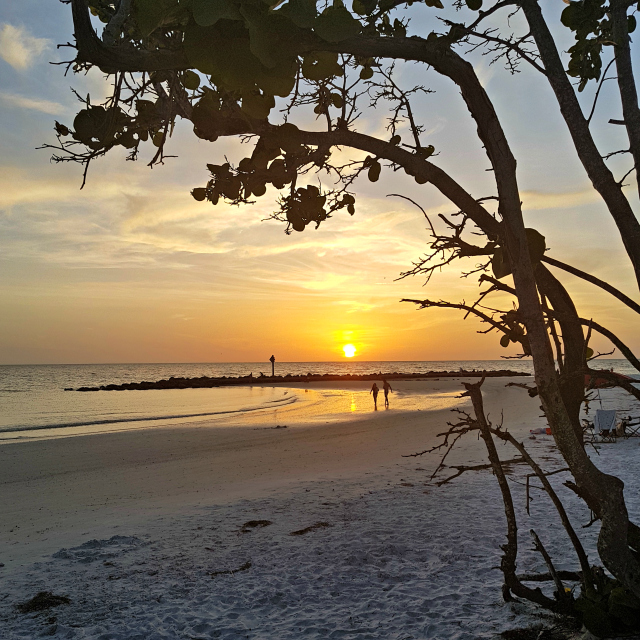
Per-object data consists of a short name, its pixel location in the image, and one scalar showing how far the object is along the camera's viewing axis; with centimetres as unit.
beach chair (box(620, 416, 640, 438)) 1326
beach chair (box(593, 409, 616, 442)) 1343
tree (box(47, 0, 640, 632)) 243
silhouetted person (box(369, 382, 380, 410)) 2954
